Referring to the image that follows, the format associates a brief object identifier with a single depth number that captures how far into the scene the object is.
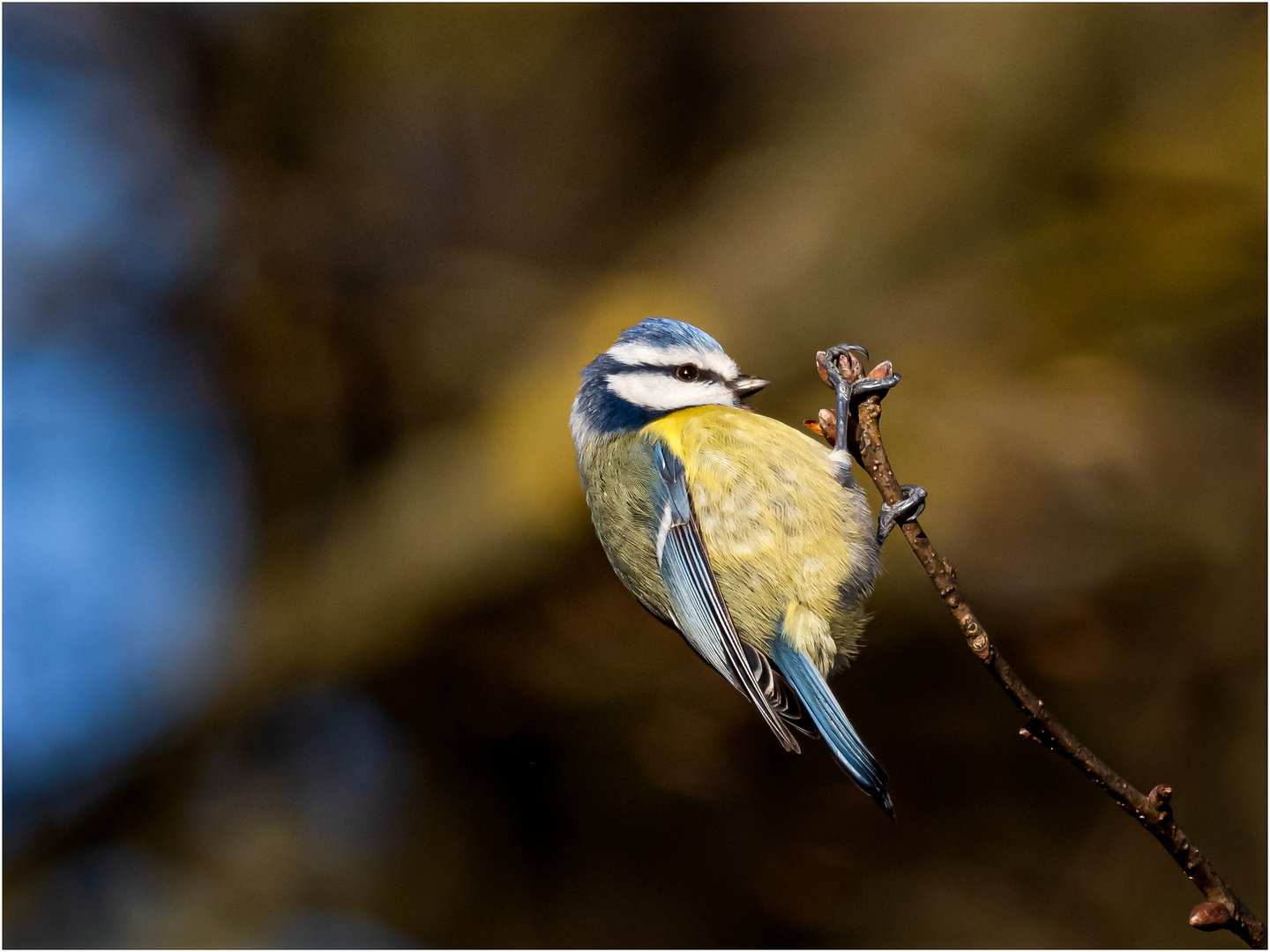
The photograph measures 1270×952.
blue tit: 4.78
